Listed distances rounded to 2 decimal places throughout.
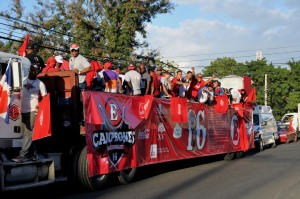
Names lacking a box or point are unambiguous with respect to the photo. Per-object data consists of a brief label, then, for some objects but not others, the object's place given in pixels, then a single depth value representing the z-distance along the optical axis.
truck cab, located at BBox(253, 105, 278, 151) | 21.88
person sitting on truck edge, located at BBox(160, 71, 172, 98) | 13.22
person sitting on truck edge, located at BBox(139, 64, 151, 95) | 12.28
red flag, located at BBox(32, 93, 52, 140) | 7.73
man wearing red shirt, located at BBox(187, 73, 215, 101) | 14.70
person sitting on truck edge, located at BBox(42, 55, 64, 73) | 9.73
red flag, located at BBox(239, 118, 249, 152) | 17.81
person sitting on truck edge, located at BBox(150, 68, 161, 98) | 12.39
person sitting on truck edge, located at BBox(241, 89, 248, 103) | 18.53
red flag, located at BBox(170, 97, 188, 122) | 12.54
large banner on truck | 9.08
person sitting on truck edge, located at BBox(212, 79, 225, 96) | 16.36
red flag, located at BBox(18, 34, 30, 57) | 9.08
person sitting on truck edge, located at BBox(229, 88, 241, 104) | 18.08
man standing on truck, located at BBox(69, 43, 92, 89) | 9.66
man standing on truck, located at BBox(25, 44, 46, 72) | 8.54
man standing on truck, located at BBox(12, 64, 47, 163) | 7.75
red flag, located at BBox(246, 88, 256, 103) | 18.44
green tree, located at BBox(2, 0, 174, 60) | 30.22
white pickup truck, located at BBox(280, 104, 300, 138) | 30.51
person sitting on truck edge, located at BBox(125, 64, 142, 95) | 11.73
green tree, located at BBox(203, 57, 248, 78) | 60.49
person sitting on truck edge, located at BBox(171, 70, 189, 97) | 13.99
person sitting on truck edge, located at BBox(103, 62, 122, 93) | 10.67
